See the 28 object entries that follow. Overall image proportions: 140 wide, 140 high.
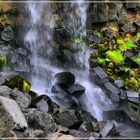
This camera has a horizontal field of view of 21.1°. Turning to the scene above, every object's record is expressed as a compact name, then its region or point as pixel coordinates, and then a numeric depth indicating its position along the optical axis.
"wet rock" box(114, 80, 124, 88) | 12.26
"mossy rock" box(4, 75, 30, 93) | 9.36
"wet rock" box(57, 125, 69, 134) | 7.46
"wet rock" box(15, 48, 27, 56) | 11.83
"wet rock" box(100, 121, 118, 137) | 8.46
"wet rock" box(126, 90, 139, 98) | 11.72
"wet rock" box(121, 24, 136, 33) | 15.30
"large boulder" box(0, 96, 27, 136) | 6.17
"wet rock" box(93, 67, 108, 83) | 12.37
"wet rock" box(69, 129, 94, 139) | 7.69
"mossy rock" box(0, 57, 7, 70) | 11.02
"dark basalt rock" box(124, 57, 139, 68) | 13.55
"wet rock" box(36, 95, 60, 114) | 8.71
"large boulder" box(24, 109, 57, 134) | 7.29
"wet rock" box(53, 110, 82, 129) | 8.16
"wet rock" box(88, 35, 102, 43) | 14.13
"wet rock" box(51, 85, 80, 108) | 10.10
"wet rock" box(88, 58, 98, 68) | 13.17
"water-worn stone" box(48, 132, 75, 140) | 5.78
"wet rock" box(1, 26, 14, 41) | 12.10
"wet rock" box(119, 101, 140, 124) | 10.24
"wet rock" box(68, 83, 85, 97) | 10.63
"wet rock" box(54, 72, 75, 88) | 10.91
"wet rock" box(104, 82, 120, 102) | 11.51
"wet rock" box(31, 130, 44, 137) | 6.51
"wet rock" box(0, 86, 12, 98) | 8.25
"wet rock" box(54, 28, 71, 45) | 13.27
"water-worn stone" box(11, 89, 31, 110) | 8.22
